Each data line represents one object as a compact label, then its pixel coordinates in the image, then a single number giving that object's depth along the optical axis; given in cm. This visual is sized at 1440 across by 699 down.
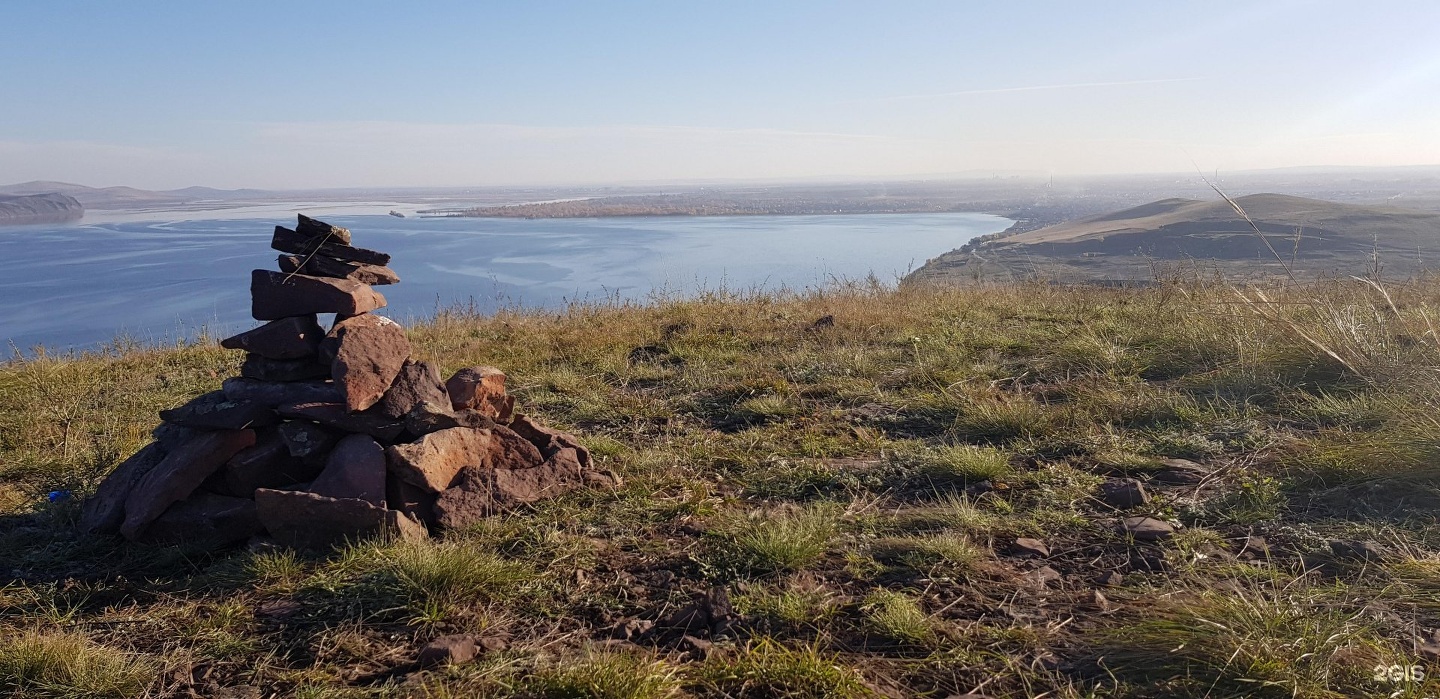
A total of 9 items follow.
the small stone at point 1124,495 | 378
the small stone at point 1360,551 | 305
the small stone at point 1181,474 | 408
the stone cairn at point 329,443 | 360
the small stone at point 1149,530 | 343
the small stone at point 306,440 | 390
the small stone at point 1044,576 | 308
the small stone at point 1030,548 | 335
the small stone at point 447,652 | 260
